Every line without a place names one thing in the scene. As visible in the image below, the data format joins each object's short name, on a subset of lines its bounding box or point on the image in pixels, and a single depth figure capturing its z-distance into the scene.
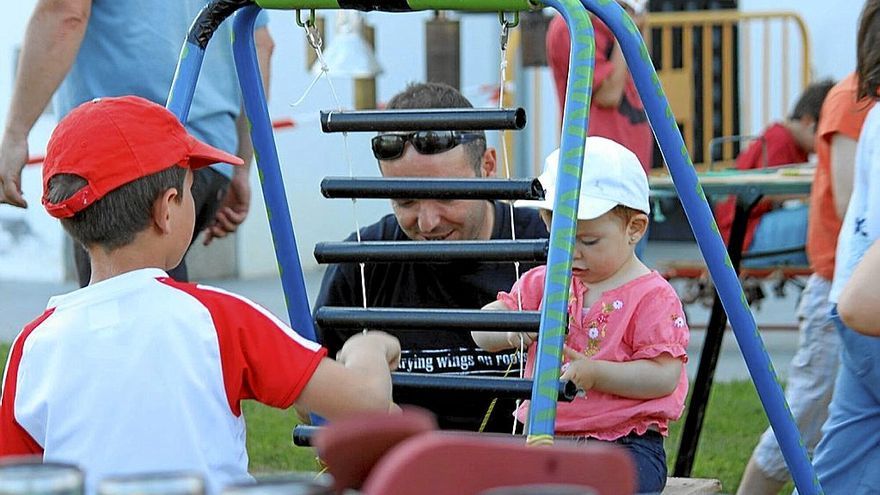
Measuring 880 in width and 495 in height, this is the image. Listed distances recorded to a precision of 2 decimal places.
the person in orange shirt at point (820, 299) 8.27
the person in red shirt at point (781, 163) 15.66
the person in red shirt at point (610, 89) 11.34
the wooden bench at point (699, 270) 15.79
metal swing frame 5.30
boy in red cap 4.62
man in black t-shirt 7.07
